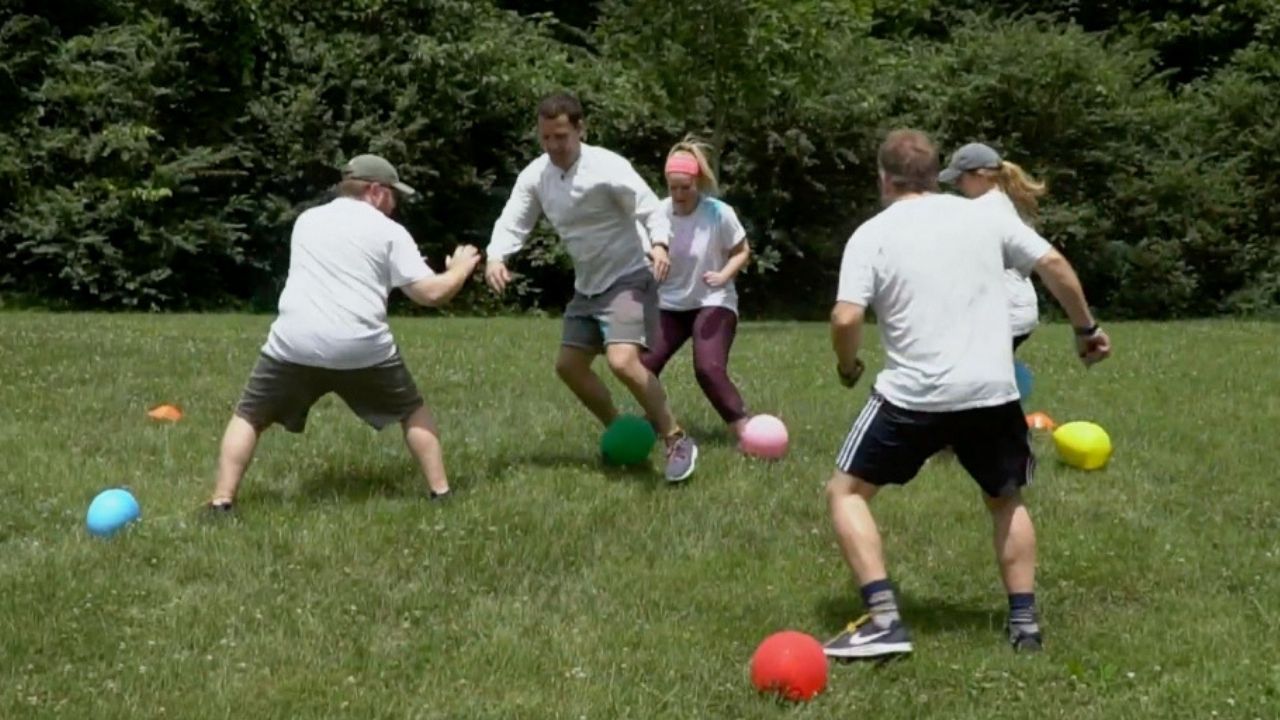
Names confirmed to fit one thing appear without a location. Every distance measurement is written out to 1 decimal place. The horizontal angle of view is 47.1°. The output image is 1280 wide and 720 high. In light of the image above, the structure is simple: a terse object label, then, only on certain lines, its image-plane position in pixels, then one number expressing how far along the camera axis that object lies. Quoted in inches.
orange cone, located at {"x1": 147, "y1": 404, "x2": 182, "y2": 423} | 394.0
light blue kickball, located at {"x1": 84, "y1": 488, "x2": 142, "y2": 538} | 272.5
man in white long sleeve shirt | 315.6
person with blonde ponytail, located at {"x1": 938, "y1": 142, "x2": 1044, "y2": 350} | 318.7
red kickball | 195.0
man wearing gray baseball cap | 282.2
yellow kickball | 341.1
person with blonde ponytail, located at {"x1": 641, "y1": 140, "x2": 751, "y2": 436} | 355.9
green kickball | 331.6
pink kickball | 345.4
